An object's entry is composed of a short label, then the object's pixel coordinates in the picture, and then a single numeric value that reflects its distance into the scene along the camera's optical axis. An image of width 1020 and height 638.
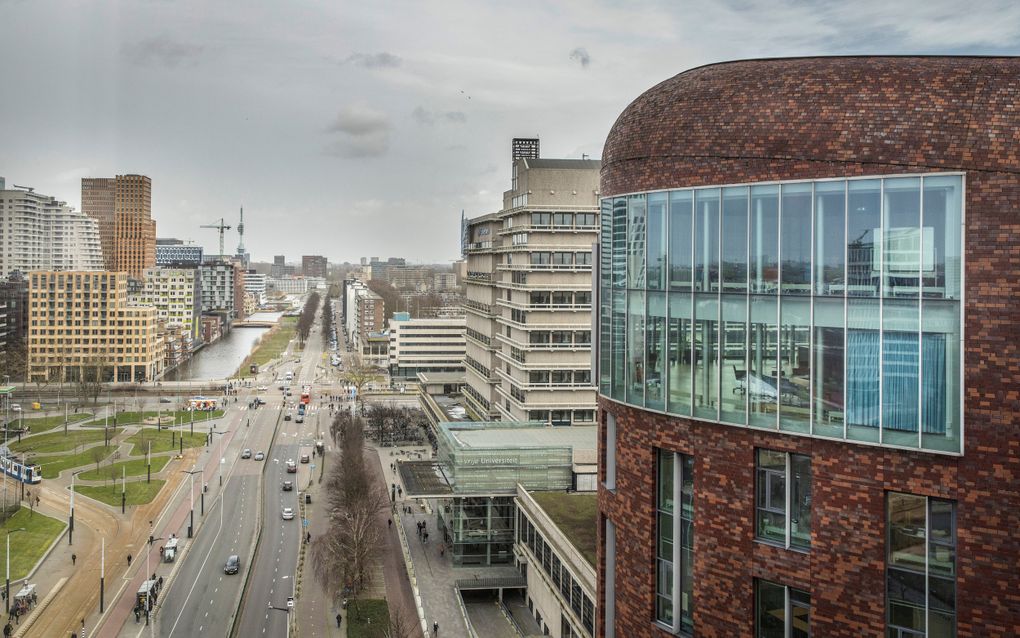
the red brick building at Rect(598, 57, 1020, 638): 15.48
